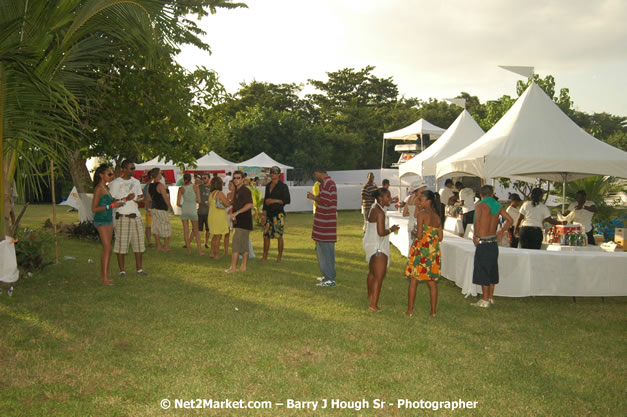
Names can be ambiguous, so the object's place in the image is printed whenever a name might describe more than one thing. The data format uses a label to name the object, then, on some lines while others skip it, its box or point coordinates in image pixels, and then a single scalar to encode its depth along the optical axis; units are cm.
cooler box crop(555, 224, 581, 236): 884
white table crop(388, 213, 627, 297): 732
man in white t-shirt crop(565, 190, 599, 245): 972
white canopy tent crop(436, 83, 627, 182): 887
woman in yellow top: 998
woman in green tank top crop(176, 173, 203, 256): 1141
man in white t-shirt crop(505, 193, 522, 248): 944
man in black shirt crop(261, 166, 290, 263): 979
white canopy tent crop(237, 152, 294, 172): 2688
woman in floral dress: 616
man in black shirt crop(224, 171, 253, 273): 880
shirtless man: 692
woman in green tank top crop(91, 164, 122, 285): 751
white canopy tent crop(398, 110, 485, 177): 1382
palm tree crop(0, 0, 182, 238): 559
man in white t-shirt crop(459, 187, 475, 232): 1204
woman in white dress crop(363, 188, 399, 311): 645
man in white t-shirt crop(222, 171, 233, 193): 2430
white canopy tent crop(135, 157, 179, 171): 2647
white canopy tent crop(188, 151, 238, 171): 2541
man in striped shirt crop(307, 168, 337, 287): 778
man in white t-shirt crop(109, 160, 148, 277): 787
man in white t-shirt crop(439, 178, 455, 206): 1386
